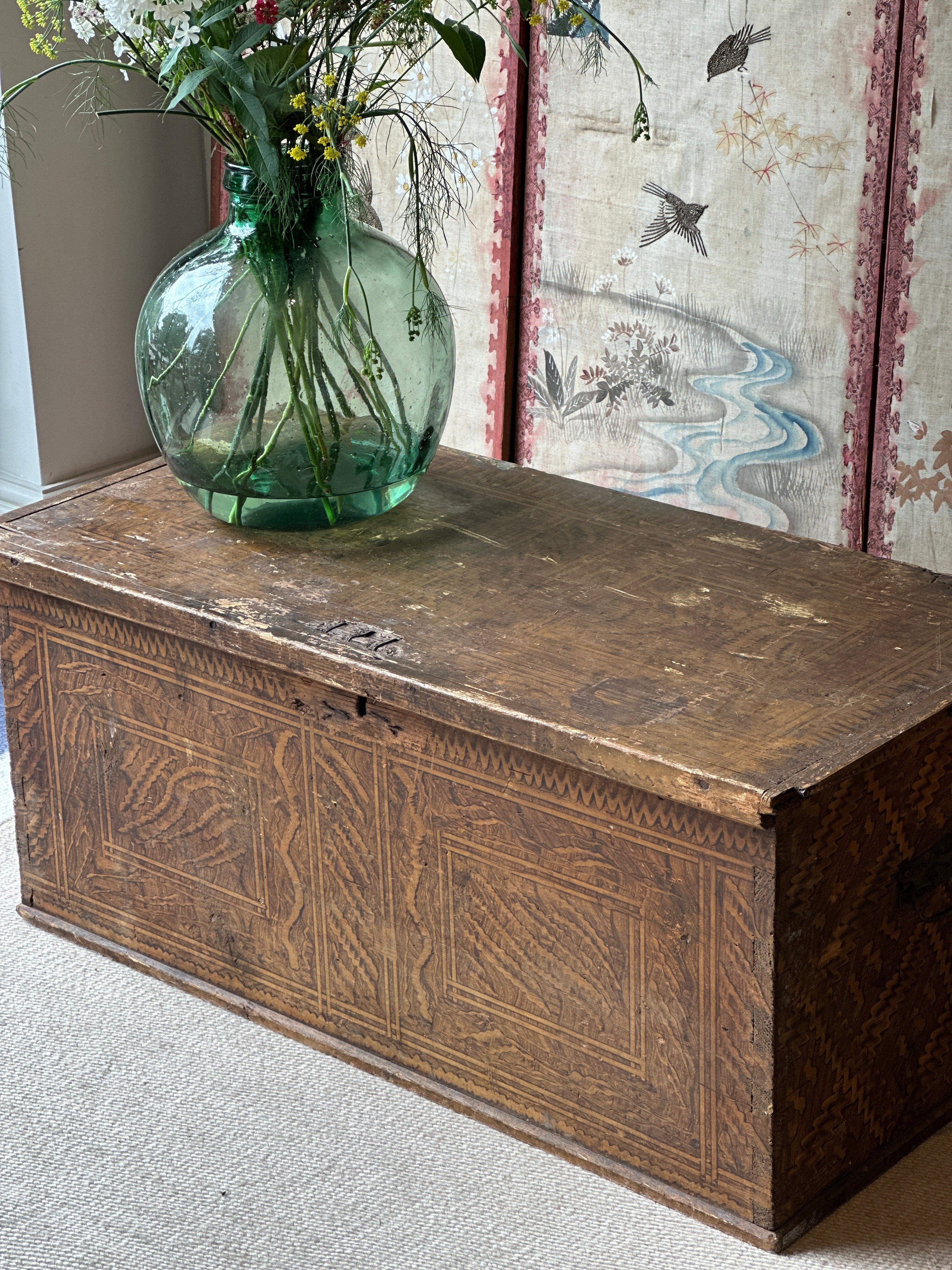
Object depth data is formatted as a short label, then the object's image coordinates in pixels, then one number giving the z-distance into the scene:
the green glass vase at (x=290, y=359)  1.76
